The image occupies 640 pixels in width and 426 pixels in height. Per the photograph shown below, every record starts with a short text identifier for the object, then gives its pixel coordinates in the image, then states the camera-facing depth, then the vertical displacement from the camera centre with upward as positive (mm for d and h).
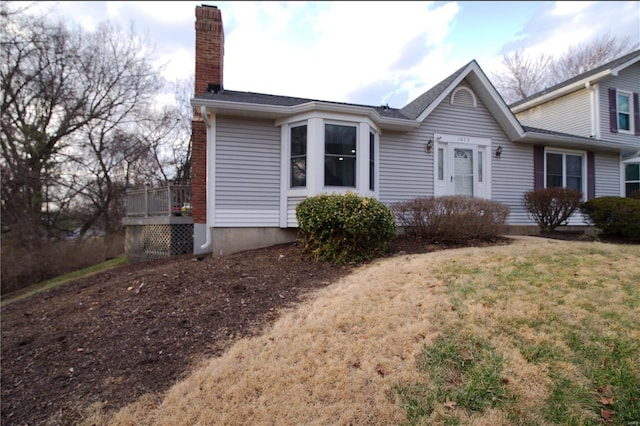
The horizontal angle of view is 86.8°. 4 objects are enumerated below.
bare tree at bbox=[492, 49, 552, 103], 25280 +10990
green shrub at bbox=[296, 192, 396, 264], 6238 -195
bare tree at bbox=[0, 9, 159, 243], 14648 +6130
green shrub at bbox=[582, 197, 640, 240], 7980 +64
